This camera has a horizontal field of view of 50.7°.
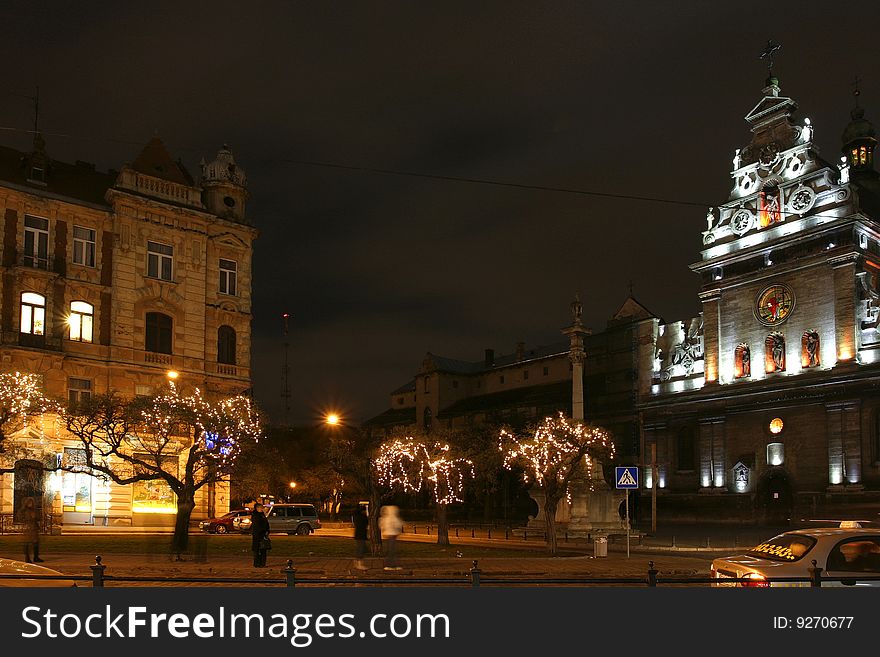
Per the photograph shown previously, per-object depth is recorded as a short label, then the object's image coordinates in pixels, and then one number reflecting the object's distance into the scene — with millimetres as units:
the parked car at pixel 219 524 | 50938
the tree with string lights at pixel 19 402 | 38125
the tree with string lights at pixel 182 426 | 31250
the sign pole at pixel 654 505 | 54662
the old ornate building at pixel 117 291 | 46406
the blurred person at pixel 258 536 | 27031
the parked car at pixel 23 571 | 11977
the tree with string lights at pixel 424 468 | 39656
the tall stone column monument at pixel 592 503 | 47875
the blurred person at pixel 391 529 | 27234
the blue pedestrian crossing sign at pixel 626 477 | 31547
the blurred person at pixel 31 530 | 26641
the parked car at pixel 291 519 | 54062
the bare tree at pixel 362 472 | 34625
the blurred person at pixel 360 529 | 29733
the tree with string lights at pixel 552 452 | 35812
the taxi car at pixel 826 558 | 13719
